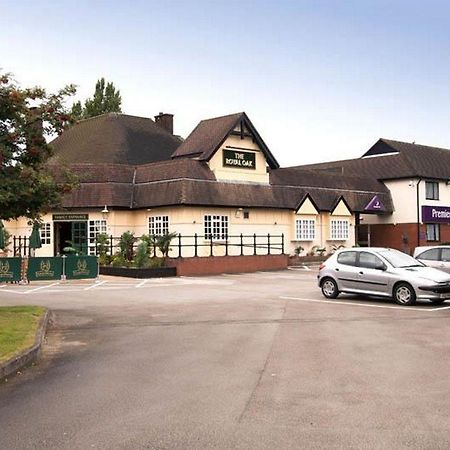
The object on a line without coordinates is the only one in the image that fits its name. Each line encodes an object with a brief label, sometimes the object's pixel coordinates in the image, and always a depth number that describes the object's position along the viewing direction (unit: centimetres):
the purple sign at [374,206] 4291
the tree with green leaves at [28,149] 1305
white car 1930
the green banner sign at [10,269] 2508
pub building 3419
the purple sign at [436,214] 4419
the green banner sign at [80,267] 2644
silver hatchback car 1650
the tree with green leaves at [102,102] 6178
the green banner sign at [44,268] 2559
